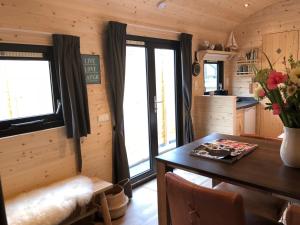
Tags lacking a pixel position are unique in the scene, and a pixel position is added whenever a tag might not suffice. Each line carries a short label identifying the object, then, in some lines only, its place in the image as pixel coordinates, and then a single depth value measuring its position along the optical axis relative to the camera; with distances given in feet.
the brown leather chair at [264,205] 5.33
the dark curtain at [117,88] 8.82
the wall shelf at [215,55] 13.56
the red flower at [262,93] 4.84
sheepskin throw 5.99
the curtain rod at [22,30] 6.53
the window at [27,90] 6.95
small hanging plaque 8.37
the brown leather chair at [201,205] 3.78
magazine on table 5.58
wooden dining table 4.27
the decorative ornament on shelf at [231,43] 15.42
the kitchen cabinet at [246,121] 13.40
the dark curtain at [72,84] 7.50
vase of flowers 4.34
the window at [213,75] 15.35
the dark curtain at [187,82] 12.25
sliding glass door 10.81
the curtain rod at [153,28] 9.81
